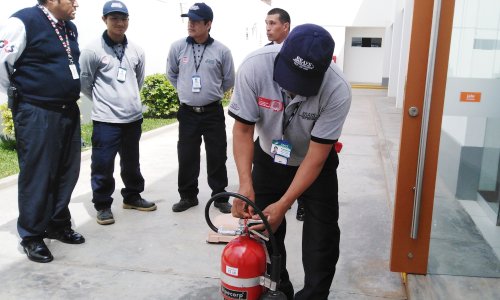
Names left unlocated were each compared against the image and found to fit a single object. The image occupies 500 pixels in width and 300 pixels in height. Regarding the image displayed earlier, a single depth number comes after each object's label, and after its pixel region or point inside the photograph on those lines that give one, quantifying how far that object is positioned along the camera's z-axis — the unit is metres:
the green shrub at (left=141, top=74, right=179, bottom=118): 9.73
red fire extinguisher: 2.08
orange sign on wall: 2.89
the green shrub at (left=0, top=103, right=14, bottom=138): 6.38
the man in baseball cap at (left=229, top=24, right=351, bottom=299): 2.08
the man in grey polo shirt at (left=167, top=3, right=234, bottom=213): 4.33
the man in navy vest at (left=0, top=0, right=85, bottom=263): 3.21
